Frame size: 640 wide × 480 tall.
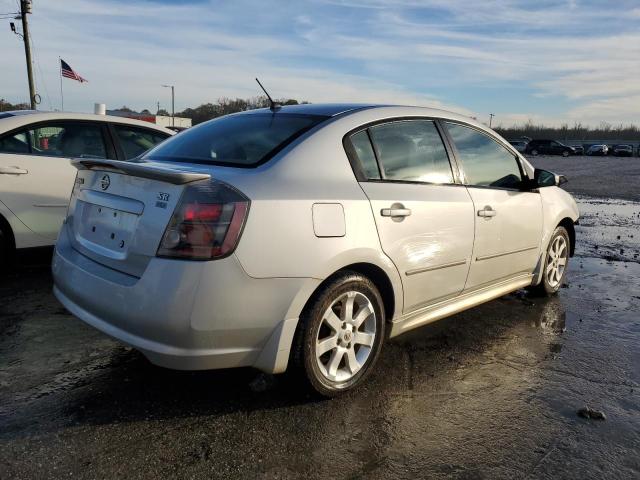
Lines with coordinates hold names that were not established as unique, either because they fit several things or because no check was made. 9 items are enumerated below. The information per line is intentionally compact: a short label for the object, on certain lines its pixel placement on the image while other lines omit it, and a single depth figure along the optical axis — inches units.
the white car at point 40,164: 198.2
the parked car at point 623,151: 2373.3
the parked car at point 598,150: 2391.6
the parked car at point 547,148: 2237.9
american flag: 845.8
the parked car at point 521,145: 2331.8
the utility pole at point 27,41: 965.8
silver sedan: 98.7
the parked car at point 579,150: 2437.5
